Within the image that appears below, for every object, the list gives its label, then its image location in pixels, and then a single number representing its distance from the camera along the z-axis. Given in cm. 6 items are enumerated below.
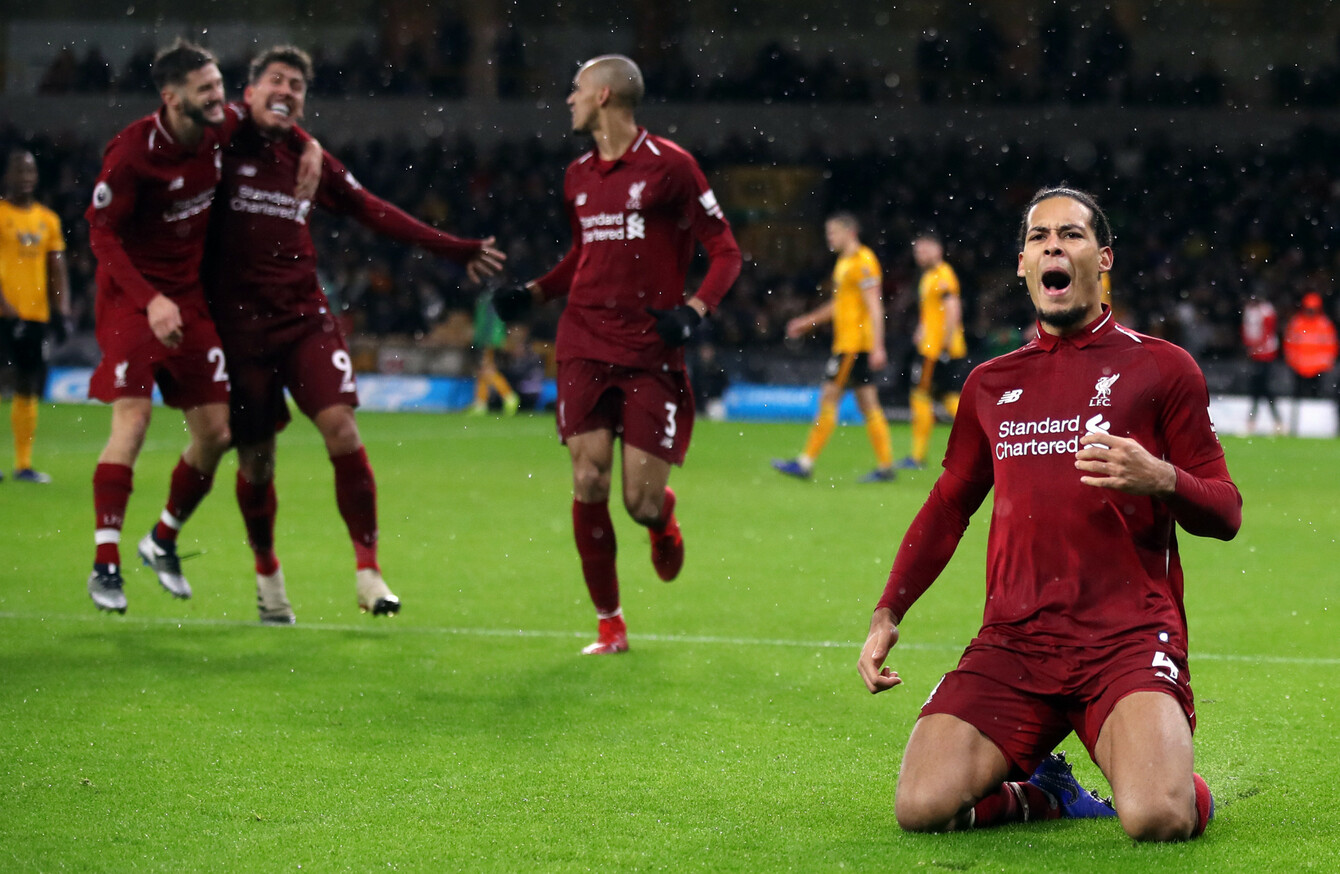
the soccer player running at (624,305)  1168
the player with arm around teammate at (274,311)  1205
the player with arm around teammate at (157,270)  1160
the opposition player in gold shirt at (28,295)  2245
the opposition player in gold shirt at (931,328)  2727
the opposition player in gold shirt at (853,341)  2481
